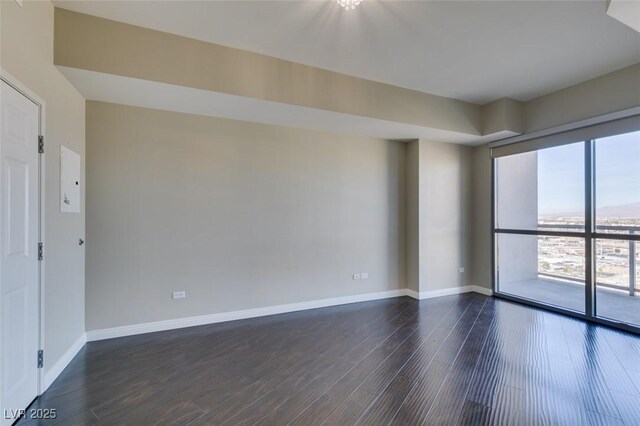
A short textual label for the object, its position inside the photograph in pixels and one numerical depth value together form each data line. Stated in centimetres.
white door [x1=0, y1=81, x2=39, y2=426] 188
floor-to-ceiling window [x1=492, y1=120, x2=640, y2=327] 370
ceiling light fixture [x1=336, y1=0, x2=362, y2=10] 229
